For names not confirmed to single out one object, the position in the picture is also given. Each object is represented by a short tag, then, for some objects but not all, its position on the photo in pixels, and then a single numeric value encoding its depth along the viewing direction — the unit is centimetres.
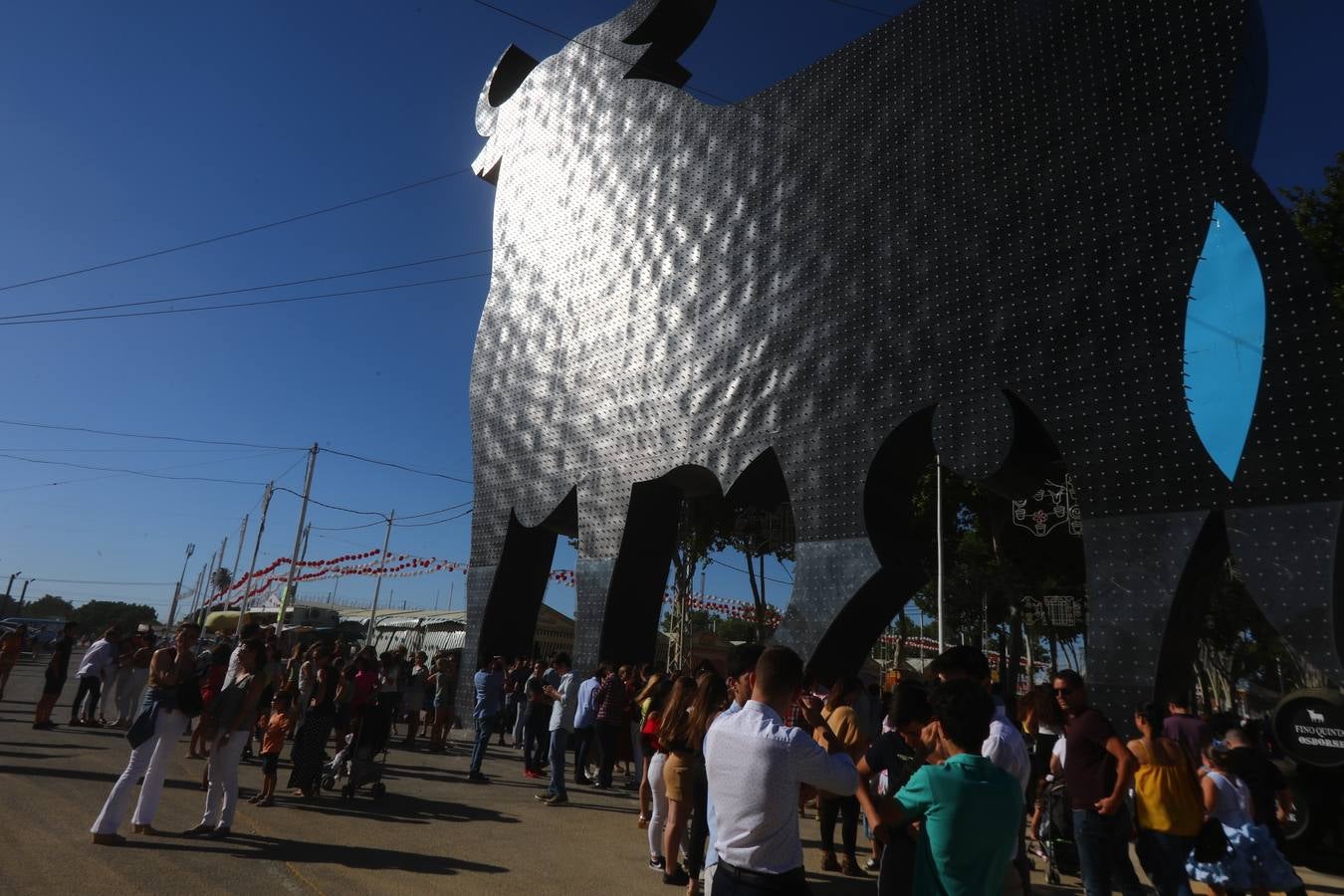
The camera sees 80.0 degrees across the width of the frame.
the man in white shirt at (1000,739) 418
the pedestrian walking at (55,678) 1176
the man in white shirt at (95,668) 1284
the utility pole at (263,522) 4231
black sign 803
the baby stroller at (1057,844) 686
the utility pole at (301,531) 3327
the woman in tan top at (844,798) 573
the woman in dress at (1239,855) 539
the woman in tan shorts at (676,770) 596
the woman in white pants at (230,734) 630
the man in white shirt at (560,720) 923
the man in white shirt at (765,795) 294
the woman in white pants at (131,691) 1287
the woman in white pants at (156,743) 589
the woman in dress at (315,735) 834
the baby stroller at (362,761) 839
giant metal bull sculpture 761
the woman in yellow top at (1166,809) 513
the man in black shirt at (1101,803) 496
